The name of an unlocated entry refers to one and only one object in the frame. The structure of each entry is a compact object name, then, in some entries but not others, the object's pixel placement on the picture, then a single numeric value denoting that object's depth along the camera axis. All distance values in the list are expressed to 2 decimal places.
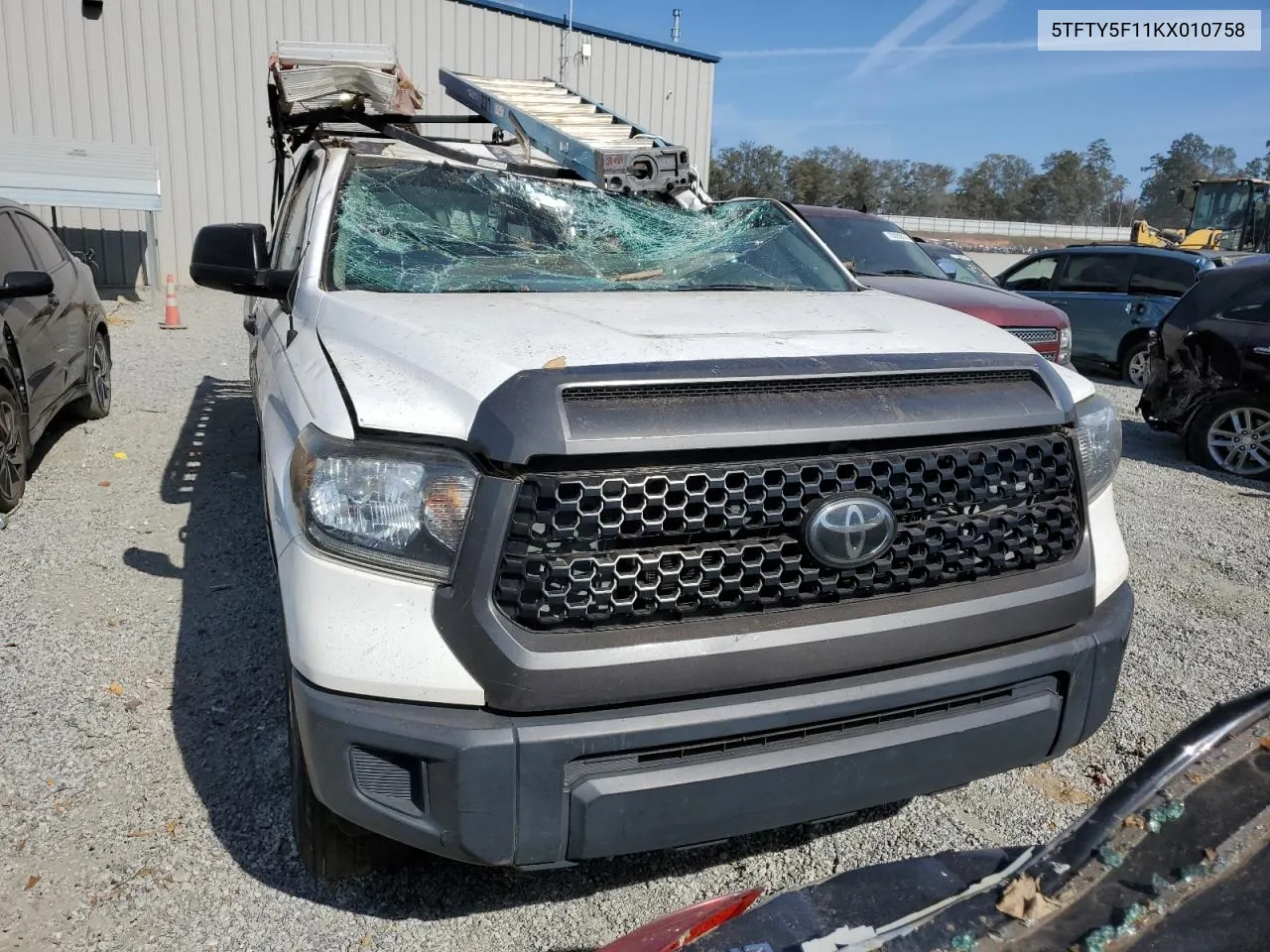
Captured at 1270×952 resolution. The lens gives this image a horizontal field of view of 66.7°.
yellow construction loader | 23.11
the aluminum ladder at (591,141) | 3.85
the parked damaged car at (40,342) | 5.48
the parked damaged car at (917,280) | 7.62
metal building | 16.69
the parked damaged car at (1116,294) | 11.38
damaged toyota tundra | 1.91
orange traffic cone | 13.37
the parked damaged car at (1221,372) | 7.34
